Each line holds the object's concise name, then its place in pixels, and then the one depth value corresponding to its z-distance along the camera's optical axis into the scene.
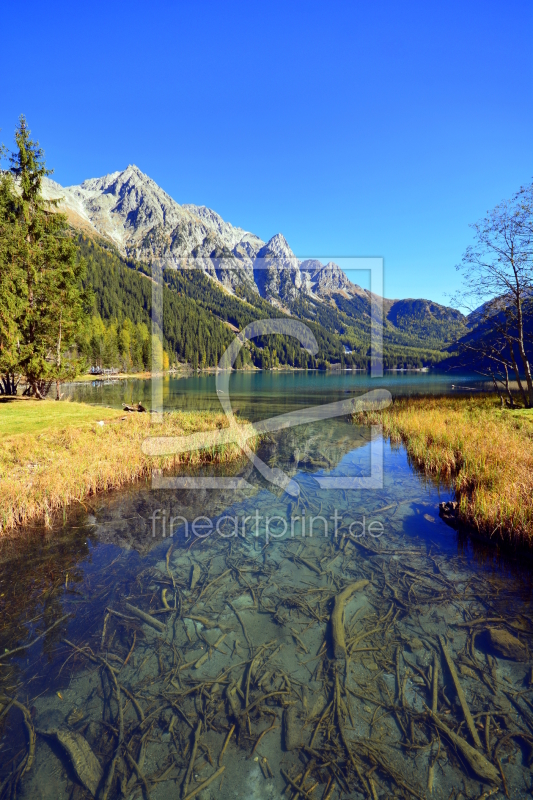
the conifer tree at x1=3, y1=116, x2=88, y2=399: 30.72
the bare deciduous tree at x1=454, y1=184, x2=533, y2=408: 22.53
